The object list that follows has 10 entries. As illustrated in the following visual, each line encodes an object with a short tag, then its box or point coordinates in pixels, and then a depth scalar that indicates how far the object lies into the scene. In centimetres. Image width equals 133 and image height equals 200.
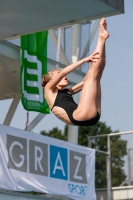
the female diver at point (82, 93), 948
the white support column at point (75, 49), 2036
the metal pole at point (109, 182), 1944
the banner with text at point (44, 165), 1558
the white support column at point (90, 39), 2027
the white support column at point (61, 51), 1955
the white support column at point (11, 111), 2139
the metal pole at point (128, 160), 1880
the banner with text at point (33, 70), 1891
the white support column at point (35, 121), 2035
